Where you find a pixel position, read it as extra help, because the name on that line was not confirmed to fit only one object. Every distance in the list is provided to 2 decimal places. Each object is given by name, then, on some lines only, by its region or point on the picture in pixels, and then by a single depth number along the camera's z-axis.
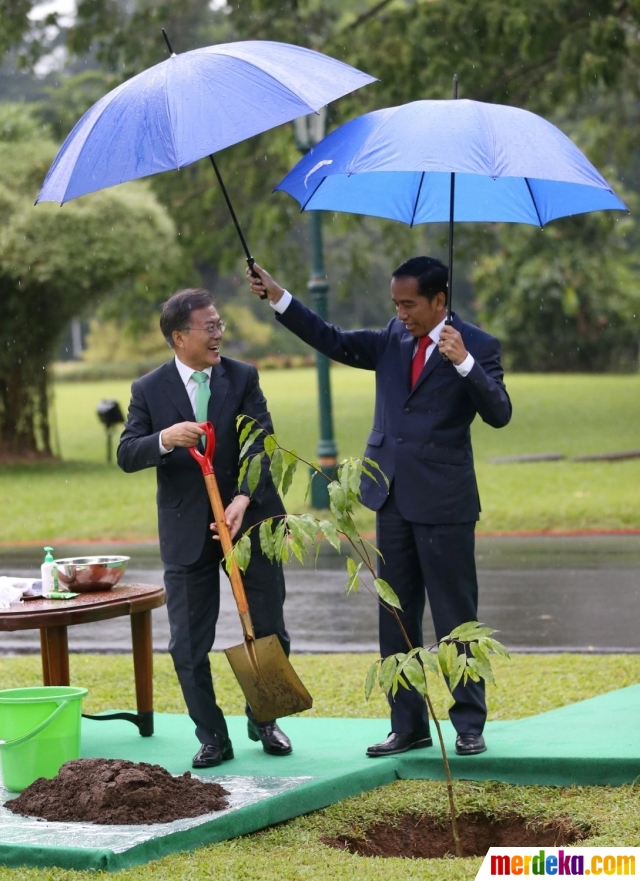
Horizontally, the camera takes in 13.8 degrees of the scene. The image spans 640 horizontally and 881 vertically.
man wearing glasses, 11.64
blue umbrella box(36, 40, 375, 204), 10.30
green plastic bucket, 11.03
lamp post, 29.27
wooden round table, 11.98
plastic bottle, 12.78
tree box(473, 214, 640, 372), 64.17
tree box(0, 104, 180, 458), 40.34
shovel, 11.18
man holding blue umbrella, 11.76
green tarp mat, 9.49
